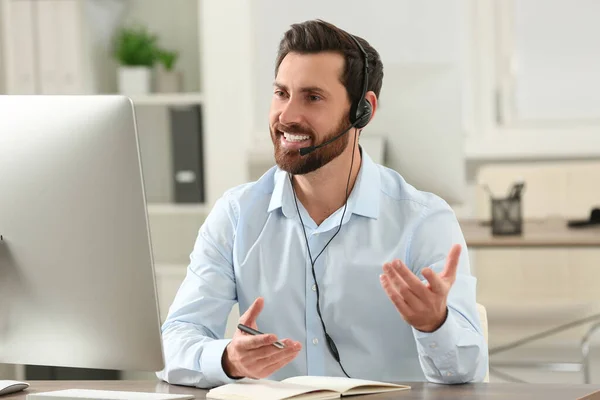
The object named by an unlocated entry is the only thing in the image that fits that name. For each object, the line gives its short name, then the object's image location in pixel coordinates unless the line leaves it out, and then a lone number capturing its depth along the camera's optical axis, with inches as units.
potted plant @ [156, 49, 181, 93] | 299.0
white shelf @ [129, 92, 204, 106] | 289.3
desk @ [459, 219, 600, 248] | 194.0
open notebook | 89.9
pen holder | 210.0
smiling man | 114.6
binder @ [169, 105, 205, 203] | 288.2
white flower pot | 297.1
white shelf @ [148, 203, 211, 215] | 291.4
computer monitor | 85.9
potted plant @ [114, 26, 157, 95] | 297.4
